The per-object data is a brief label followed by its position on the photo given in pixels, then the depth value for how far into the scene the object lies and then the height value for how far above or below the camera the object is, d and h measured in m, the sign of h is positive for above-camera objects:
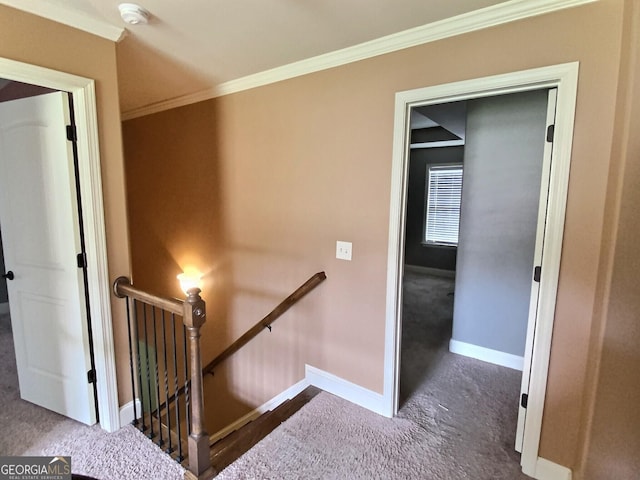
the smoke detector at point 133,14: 1.67 +0.97
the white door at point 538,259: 1.66 -0.27
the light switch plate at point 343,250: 2.35 -0.33
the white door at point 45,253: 1.91 -0.33
